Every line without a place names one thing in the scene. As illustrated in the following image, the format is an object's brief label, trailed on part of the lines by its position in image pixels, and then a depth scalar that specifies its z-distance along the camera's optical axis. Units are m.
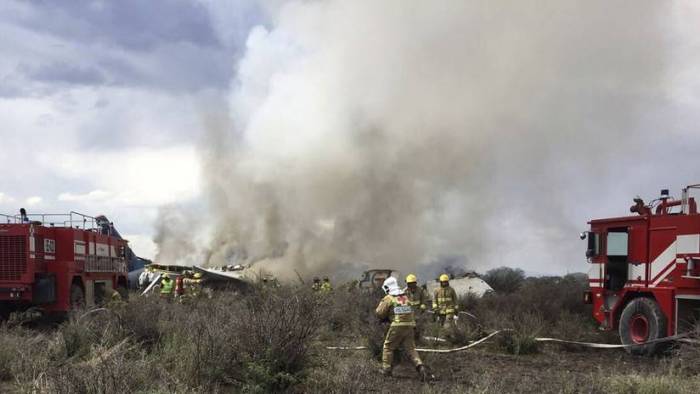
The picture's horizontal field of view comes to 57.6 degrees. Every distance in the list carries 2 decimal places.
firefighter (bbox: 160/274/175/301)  19.14
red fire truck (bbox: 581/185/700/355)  11.12
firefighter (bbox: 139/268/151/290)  24.92
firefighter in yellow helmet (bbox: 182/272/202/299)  19.48
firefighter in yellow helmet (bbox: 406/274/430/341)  11.76
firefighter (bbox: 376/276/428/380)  9.12
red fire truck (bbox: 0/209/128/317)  13.95
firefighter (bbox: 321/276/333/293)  21.98
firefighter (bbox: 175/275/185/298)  19.52
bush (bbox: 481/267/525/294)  30.31
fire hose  10.59
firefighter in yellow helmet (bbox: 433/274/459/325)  14.49
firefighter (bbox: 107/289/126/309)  12.06
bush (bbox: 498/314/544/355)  12.02
